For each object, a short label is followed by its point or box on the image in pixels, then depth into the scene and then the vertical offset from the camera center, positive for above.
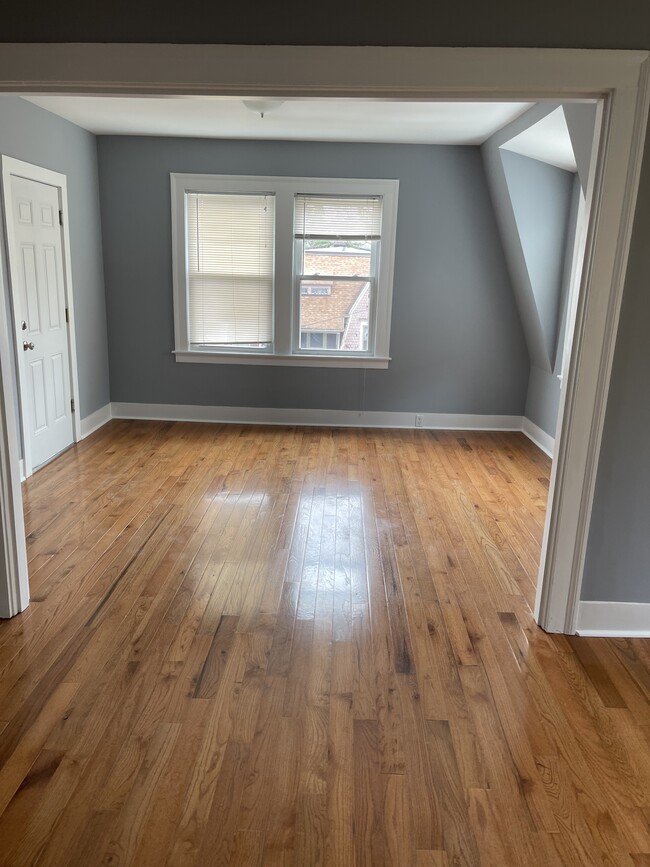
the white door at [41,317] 4.35 -0.33
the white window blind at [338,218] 5.63 +0.56
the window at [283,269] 5.61 +0.10
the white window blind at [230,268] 5.65 +0.09
